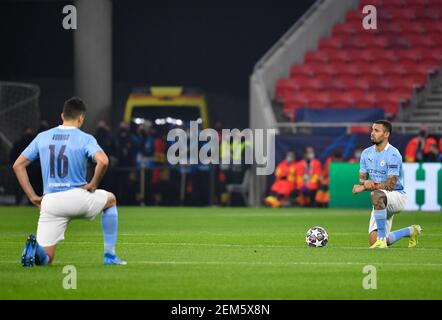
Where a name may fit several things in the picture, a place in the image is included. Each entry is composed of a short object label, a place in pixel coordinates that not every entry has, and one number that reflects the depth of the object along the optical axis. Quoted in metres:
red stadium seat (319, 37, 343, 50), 35.22
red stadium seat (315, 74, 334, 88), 34.31
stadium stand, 33.50
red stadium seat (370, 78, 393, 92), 33.69
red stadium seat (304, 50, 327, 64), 34.91
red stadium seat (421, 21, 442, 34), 34.84
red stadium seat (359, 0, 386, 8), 35.44
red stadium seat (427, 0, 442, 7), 35.24
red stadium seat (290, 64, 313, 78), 34.59
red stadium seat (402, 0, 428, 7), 35.44
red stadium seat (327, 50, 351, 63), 34.72
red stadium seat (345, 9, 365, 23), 35.34
